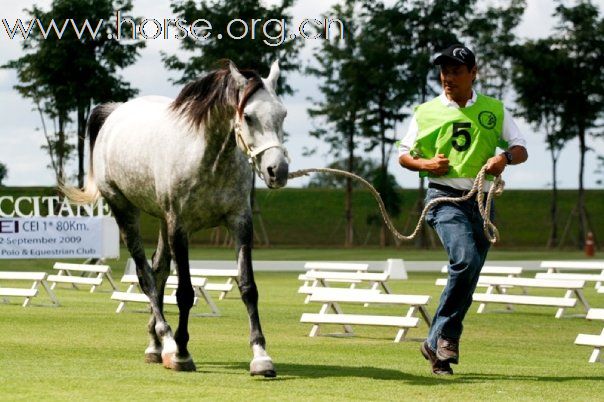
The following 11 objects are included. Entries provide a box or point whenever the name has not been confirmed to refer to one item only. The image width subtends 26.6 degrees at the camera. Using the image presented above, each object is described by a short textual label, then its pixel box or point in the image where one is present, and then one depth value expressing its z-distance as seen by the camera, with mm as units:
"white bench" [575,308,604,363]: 11945
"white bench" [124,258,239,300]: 21438
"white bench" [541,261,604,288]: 23594
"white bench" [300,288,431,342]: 14586
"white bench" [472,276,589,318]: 17562
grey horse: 10055
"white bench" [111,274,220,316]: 18250
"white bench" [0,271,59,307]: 20344
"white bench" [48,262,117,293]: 24014
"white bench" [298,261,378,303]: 21138
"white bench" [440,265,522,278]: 22641
